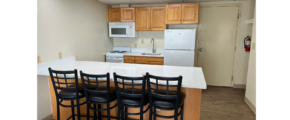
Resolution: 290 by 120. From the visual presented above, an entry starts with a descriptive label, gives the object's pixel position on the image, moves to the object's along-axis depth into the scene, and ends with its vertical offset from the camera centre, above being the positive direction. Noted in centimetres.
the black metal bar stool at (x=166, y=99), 158 -50
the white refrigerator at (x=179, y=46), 359 +12
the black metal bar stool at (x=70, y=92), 187 -51
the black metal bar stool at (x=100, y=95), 176 -52
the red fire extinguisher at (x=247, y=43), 366 +23
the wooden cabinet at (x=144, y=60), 390 -21
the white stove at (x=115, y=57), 405 -15
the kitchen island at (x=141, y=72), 187 -28
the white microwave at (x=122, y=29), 414 +56
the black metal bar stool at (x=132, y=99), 167 -52
